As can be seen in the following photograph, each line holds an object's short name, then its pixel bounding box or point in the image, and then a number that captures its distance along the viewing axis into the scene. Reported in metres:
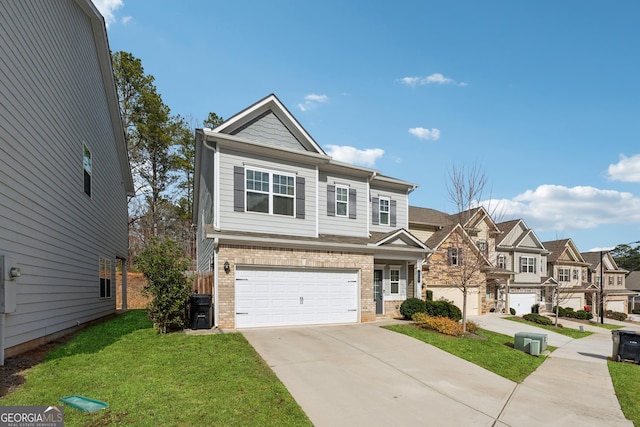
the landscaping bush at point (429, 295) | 21.14
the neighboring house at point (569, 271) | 35.50
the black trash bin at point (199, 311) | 11.18
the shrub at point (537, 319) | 22.91
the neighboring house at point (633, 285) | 49.62
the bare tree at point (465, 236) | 13.71
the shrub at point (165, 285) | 10.55
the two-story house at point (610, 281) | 40.66
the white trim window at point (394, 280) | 16.90
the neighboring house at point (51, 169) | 7.22
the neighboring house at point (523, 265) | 29.94
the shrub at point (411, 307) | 15.25
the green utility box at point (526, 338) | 12.27
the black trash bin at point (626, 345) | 11.69
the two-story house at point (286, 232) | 12.06
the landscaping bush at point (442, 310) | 15.29
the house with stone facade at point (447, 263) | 22.56
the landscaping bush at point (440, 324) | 12.74
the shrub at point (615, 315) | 36.88
